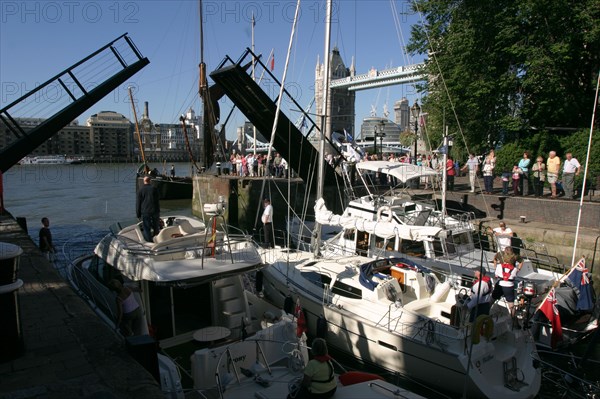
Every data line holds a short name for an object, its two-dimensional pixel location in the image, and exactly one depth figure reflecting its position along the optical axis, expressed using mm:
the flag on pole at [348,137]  16919
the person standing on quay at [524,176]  17656
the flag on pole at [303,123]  17844
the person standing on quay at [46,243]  12621
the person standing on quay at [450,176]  18781
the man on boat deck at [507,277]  9648
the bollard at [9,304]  4285
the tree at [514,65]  18438
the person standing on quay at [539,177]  17062
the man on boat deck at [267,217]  15858
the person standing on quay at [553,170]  16516
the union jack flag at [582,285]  10305
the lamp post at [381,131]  22300
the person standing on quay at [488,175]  18344
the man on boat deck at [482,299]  7891
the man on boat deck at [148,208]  9492
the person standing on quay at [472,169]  18688
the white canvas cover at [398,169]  15398
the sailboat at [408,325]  7641
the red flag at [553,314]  9297
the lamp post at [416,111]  19234
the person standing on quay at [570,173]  15789
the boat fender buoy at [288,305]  9375
